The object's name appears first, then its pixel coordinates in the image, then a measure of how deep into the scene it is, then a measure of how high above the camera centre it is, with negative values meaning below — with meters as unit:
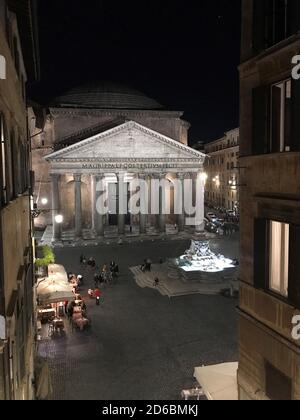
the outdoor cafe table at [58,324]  17.98 -6.48
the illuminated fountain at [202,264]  26.17 -5.93
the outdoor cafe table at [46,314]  19.02 -6.42
